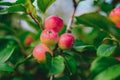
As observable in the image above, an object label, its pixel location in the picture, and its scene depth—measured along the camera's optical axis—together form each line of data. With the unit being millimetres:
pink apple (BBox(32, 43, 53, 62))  1007
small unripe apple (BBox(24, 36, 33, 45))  1450
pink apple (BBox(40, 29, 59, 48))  984
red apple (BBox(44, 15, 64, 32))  1020
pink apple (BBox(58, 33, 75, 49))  981
